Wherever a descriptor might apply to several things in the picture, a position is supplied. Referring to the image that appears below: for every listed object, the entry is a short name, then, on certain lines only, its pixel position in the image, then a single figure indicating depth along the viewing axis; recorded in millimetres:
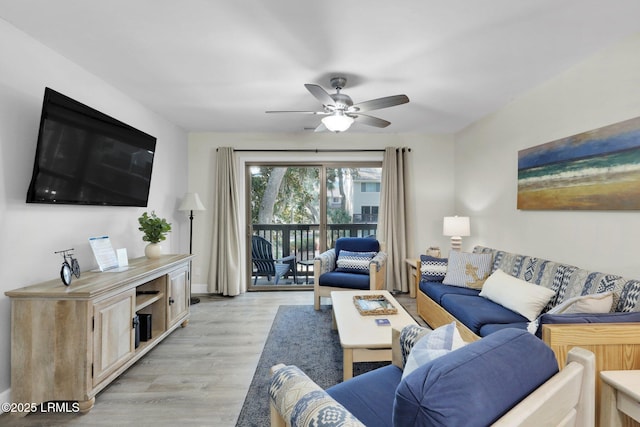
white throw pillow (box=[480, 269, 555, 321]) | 2246
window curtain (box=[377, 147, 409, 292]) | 4512
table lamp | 3840
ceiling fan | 2469
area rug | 1943
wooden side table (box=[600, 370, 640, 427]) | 1234
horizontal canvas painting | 2033
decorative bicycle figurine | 1950
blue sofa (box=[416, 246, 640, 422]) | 1415
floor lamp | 4012
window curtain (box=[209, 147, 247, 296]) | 4457
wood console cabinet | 1862
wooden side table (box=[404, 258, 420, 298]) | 4175
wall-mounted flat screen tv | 2035
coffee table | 1893
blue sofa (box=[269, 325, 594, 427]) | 676
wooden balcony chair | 4754
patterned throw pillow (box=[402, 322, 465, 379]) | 1094
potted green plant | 3046
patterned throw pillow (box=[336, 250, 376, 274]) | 3848
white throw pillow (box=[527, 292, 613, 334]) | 1735
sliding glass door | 4766
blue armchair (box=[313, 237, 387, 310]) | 3611
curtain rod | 4605
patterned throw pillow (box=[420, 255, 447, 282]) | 3393
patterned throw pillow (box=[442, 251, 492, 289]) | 3109
